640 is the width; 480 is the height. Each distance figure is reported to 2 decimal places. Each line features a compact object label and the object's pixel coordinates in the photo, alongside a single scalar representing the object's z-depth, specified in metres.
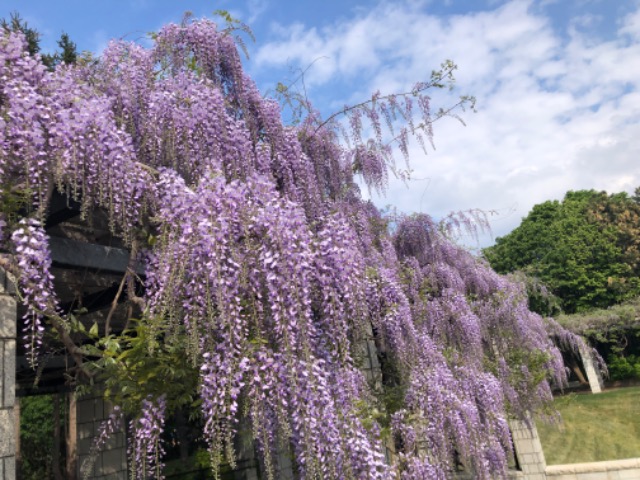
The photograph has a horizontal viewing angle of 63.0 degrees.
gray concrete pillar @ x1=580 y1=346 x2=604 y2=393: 19.66
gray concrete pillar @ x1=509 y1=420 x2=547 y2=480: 10.40
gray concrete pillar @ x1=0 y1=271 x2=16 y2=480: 2.79
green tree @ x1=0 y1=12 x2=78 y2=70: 8.44
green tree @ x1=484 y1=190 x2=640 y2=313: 24.17
